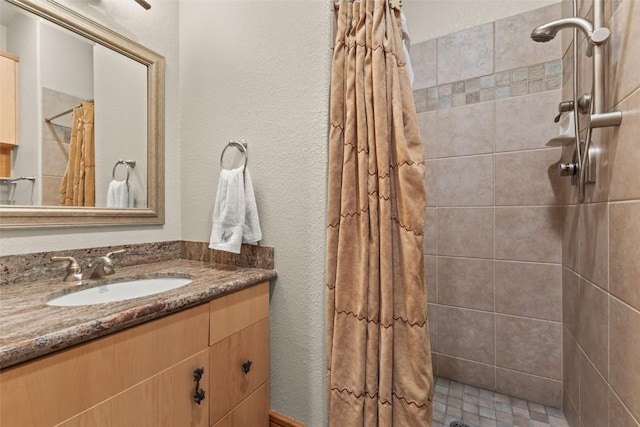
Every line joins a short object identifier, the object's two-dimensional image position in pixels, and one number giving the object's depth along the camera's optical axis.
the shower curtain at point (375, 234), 1.06
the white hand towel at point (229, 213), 1.23
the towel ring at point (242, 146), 1.33
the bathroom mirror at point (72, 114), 1.00
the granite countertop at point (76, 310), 0.57
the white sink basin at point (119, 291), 0.94
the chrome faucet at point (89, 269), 1.03
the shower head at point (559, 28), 0.98
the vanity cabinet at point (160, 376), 0.58
